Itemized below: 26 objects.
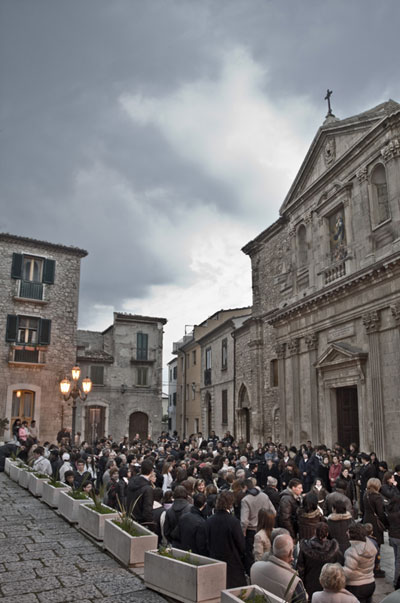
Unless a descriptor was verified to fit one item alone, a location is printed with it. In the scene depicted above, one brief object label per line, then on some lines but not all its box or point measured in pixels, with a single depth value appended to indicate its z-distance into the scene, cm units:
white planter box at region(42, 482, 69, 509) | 1145
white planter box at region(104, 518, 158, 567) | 718
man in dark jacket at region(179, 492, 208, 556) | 623
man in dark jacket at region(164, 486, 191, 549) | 688
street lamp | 1504
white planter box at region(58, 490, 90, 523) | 991
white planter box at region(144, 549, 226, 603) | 566
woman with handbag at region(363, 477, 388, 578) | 752
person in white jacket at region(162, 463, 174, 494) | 1023
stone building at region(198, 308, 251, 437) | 3119
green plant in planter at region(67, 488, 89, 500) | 1029
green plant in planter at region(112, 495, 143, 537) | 749
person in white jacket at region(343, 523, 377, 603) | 512
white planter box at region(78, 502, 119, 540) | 864
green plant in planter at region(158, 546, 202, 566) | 600
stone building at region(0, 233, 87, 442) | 2747
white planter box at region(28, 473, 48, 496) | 1303
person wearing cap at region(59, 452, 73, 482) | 1256
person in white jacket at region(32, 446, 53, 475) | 1424
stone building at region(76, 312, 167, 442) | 3419
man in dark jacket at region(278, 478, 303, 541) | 701
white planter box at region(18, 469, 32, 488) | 1426
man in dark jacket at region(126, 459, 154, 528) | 798
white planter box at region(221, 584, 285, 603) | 458
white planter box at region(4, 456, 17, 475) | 1721
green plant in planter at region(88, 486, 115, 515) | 891
